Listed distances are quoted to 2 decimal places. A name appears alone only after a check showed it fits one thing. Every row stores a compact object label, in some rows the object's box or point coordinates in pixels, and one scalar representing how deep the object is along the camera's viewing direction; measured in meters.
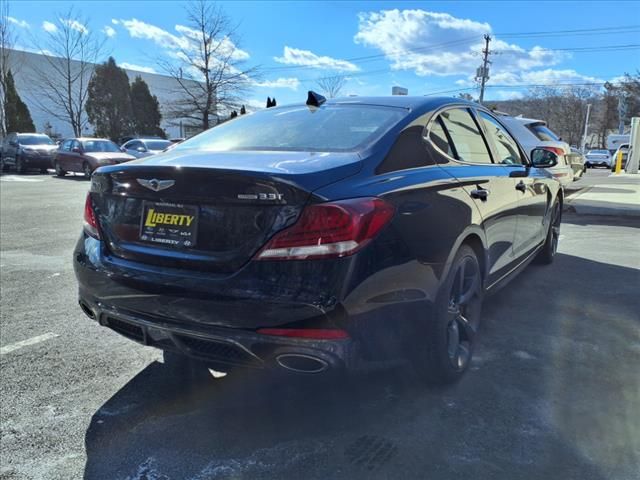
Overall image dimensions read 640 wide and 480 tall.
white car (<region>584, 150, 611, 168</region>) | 36.66
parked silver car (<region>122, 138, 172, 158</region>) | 19.60
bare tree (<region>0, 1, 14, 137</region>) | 29.59
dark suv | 20.88
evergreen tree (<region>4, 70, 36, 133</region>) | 31.41
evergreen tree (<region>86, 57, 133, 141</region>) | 36.31
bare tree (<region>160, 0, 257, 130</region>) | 32.97
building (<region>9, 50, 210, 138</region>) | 37.03
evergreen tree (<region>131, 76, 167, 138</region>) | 39.07
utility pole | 51.03
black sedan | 2.09
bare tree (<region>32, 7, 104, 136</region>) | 34.91
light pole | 70.04
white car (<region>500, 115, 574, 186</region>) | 9.17
